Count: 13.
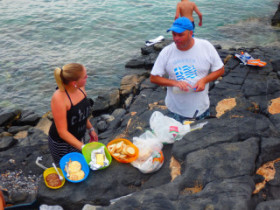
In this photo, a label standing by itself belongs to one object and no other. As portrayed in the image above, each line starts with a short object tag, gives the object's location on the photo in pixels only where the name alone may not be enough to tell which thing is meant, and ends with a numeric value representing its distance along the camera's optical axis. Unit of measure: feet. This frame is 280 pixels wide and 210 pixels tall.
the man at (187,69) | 12.12
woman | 10.68
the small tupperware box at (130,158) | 10.73
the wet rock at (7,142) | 23.15
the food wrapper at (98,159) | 10.48
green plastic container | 10.74
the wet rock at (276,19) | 51.11
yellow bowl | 10.69
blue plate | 10.59
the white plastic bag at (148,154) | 10.50
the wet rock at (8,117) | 28.25
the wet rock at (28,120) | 28.38
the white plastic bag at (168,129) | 11.57
